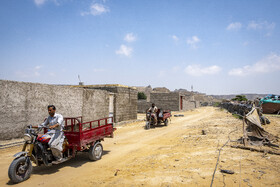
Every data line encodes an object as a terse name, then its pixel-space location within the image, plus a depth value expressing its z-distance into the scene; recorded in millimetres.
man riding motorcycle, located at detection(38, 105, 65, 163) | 4699
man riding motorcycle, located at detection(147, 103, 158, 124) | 12797
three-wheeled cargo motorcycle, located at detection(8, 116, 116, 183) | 4230
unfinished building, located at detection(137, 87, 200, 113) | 29906
